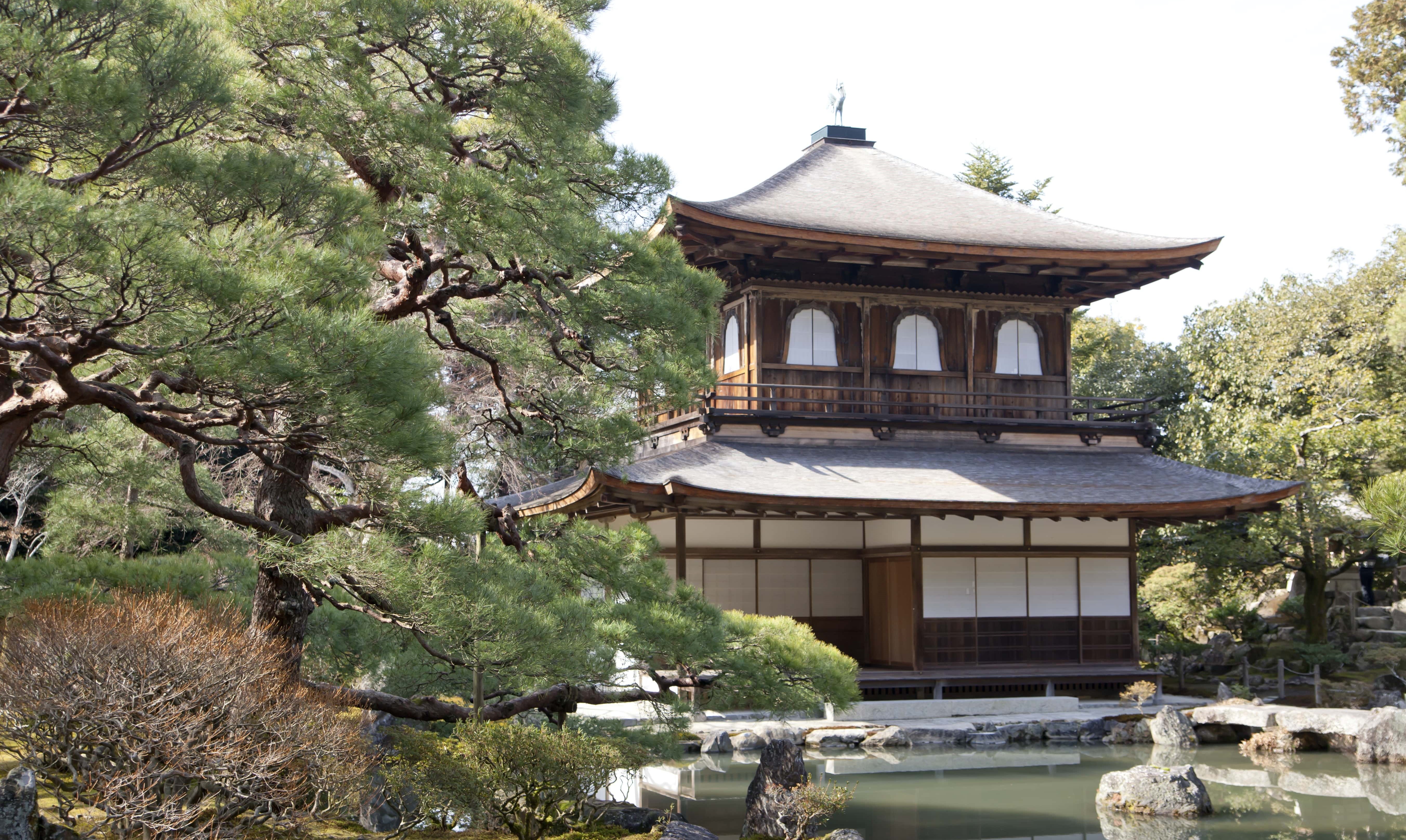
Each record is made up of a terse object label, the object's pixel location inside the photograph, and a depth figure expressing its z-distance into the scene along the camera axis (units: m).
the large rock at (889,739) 13.02
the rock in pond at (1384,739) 12.48
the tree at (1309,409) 17.88
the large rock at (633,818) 8.01
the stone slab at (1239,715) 13.75
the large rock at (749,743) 12.70
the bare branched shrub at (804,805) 8.05
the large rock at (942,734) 13.27
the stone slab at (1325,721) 13.09
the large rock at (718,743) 12.59
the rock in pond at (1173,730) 13.61
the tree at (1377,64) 21.38
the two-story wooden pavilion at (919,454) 14.53
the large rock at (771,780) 8.45
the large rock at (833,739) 12.94
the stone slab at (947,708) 13.92
